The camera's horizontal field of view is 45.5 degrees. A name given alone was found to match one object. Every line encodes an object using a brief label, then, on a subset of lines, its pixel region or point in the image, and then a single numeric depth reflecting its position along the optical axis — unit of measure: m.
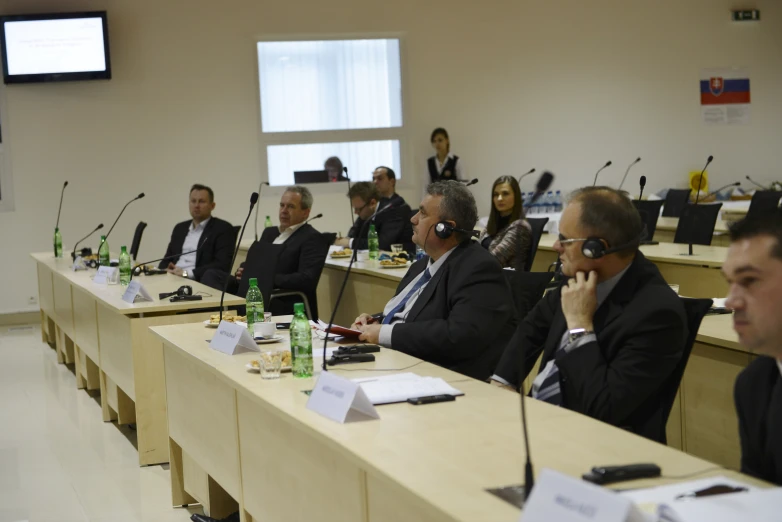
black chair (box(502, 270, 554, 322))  3.42
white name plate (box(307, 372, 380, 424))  2.04
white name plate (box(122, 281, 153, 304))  4.39
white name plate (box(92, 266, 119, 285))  5.41
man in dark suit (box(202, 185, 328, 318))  5.48
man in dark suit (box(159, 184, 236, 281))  6.34
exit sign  11.20
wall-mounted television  8.70
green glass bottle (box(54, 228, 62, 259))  7.74
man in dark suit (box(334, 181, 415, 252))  6.86
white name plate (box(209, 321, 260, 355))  3.01
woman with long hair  4.96
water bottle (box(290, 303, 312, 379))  2.56
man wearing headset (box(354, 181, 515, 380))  2.98
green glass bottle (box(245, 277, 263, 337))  3.46
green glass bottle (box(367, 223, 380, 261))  6.25
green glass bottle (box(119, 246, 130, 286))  5.34
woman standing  9.93
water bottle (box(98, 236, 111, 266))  6.16
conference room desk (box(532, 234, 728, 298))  5.11
